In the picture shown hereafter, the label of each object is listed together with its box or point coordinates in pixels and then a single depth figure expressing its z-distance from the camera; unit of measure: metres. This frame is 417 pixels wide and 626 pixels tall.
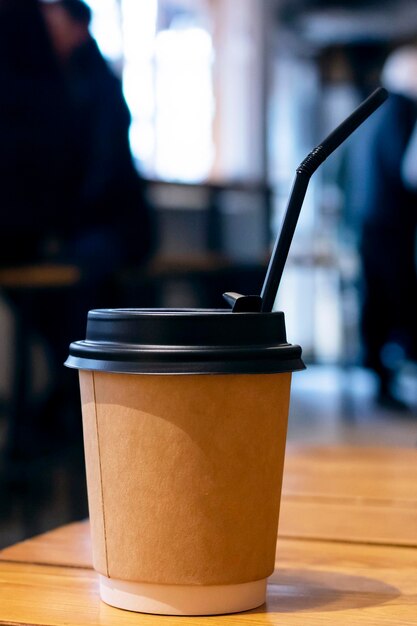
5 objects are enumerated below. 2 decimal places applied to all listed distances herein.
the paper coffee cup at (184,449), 0.96
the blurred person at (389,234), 7.01
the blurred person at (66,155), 4.45
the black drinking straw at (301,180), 1.01
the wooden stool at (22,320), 4.49
